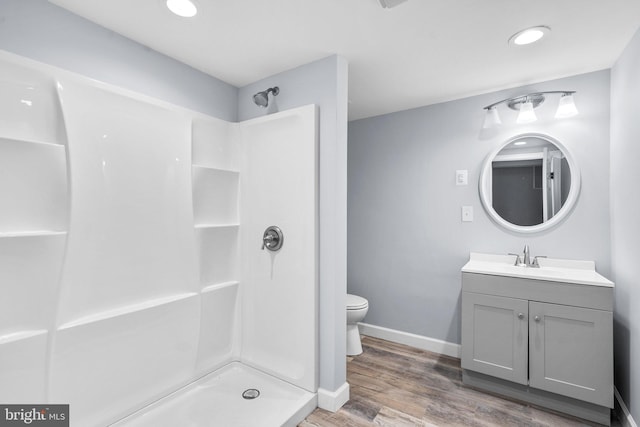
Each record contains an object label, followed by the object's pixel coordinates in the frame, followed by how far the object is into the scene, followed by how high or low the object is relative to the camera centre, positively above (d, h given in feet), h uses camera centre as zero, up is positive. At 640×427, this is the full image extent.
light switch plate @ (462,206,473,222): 8.63 +0.00
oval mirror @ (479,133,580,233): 7.43 +0.79
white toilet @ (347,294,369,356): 8.45 -3.01
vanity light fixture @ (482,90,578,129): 7.13 +2.69
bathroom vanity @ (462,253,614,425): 5.89 -2.59
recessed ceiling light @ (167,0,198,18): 4.92 +3.48
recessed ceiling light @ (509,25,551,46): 5.51 +3.38
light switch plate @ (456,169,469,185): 8.70 +1.07
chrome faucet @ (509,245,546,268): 7.47 -1.20
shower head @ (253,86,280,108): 7.27 +2.85
